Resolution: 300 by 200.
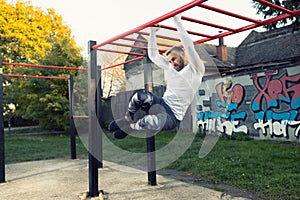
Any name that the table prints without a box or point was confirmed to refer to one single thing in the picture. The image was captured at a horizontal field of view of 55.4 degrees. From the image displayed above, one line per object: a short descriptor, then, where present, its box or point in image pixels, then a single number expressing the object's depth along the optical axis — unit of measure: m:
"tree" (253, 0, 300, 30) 5.47
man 2.35
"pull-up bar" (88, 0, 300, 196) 2.64
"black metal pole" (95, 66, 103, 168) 4.53
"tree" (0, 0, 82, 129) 11.01
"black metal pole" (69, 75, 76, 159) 5.74
